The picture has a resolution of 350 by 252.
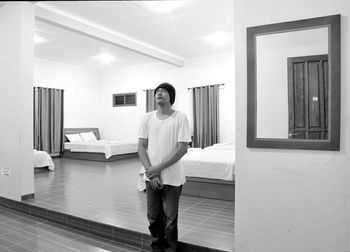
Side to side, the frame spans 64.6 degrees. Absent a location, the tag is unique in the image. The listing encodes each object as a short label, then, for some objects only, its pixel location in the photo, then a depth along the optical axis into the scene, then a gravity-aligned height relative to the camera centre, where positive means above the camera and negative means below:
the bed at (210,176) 3.53 -0.63
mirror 1.78 +0.29
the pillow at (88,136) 8.54 -0.24
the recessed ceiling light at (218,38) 5.50 +1.87
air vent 8.88 +0.94
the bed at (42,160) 5.57 -0.64
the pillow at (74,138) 8.12 -0.28
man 2.00 -0.28
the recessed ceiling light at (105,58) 7.25 +1.95
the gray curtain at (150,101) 8.20 +0.81
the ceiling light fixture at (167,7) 3.89 +1.77
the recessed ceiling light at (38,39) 5.68 +1.91
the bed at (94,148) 7.16 -0.54
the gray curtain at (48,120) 7.36 +0.25
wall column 3.54 +0.41
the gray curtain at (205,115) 7.25 +0.33
